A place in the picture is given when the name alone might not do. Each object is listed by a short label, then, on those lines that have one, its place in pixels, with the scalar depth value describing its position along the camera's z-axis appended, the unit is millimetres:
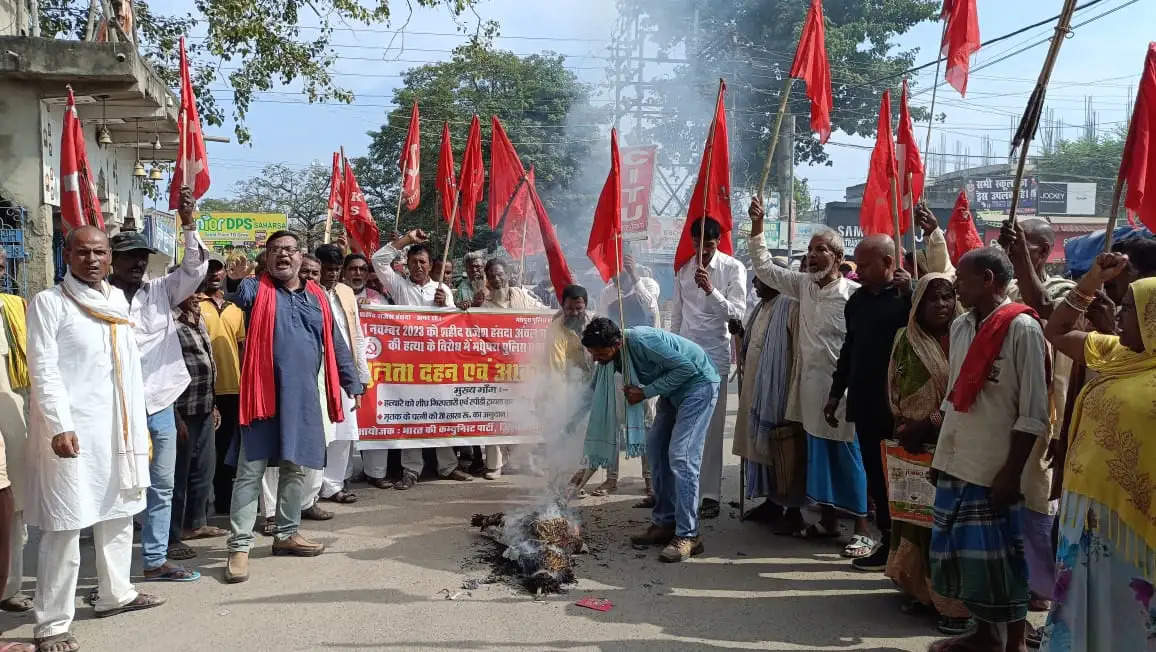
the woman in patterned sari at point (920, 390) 4426
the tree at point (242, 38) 11406
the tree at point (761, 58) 26703
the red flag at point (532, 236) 6824
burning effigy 4945
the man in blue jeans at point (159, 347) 4859
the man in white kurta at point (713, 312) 6699
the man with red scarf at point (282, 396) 5141
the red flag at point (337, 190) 10240
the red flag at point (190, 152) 5840
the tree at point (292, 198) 43125
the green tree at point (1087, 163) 49281
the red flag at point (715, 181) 6605
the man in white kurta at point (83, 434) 4012
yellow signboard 37469
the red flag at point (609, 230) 6543
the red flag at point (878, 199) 7383
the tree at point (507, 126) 27828
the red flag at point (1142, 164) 4395
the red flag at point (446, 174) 10398
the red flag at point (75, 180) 5703
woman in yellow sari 2834
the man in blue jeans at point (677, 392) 5457
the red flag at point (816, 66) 6363
